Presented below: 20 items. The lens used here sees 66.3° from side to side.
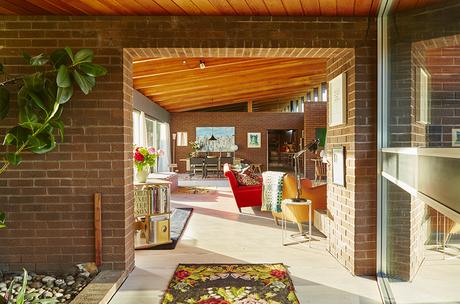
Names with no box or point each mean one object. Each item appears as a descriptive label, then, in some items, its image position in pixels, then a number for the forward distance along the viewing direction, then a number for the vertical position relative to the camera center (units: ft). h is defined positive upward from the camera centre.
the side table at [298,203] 13.96 -2.10
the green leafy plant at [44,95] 9.00 +1.48
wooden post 10.67 -2.33
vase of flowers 14.28 -0.40
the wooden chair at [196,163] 45.01 -1.57
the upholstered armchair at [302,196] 15.29 -2.26
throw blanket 17.74 -2.10
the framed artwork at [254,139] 48.55 +1.57
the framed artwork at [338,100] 11.44 +1.69
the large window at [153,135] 31.19 +1.73
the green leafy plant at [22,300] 7.09 -3.02
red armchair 20.57 -2.55
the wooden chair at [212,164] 45.19 -1.73
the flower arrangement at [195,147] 47.72 +0.51
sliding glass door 7.95 +0.35
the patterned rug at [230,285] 9.38 -3.92
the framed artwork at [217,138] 48.42 +1.73
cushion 20.96 -1.76
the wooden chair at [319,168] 38.70 -2.01
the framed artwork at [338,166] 11.57 -0.53
